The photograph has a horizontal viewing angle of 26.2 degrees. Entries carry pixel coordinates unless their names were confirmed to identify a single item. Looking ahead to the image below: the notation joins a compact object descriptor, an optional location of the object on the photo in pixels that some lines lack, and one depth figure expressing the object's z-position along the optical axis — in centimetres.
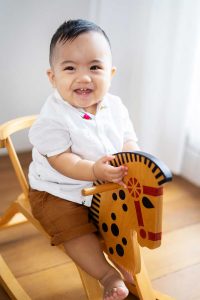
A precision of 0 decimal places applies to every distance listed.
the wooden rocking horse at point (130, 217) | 79
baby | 92
